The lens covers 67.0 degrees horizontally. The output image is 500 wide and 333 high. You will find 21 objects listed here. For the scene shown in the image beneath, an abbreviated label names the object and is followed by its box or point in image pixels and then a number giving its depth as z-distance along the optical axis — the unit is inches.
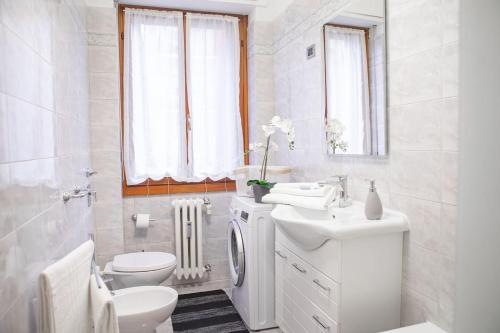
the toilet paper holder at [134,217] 119.2
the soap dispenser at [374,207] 66.7
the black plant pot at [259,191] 98.7
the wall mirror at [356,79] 72.5
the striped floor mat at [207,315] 100.9
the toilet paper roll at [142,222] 116.4
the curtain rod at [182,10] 121.4
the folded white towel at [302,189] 73.9
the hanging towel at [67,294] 44.9
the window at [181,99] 119.1
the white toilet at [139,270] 95.5
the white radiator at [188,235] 120.4
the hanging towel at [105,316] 52.5
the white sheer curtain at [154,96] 118.6
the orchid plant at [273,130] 98.2
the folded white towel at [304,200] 70.6
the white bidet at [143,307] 75.6
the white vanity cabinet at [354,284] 63.1
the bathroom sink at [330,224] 61.8
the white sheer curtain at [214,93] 124.5
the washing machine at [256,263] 95.7
